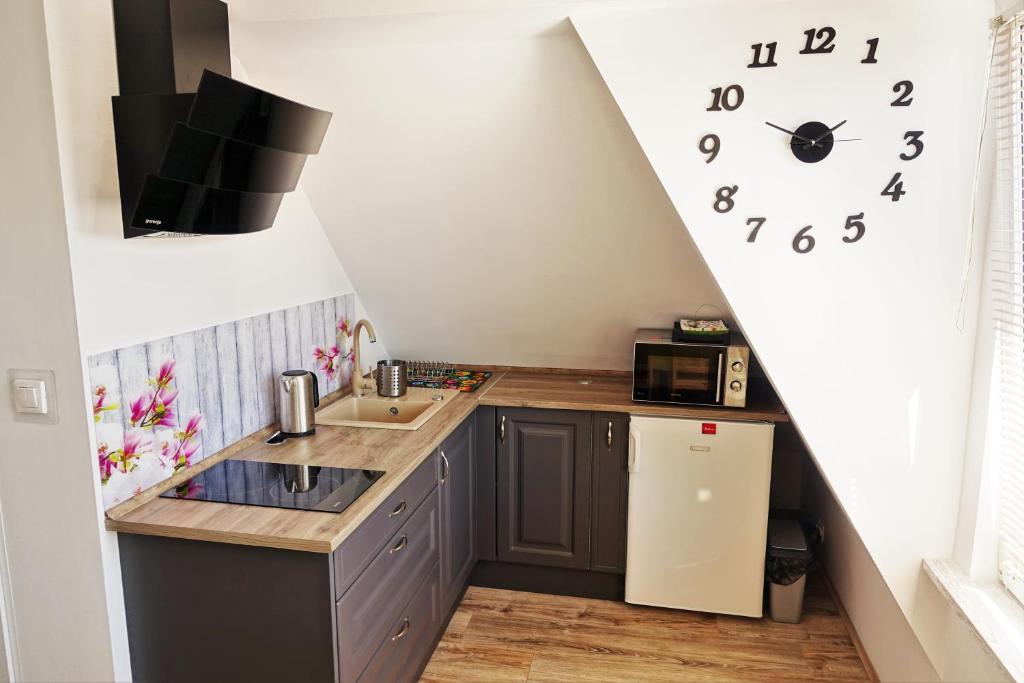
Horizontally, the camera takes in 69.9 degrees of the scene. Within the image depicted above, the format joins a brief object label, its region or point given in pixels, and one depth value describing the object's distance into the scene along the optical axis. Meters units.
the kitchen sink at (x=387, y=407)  3.09
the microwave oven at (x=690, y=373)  2.96
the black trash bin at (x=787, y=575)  3.00
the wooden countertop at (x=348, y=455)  1.89
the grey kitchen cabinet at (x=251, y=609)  1.90
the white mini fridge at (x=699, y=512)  2.94
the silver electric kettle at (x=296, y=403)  2.61
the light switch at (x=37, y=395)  1.87
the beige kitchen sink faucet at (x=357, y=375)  3.18
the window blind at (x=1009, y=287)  1.93
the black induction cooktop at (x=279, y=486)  2.06
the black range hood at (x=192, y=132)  1.65
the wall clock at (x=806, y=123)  2.14
